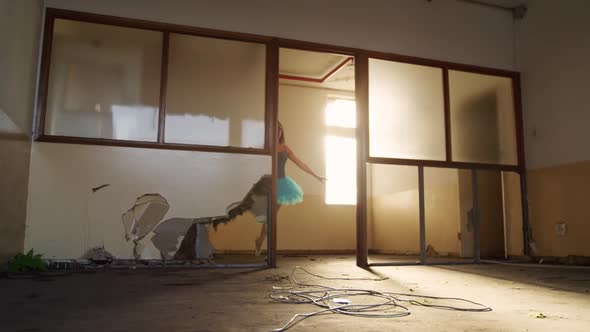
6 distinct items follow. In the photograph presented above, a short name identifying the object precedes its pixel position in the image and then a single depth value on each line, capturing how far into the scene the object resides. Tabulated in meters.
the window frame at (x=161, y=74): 3.76
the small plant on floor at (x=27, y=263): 3.27
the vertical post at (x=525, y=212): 5.03
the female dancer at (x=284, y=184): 5.92
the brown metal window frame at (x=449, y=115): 4.73
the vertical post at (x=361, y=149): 4.47
